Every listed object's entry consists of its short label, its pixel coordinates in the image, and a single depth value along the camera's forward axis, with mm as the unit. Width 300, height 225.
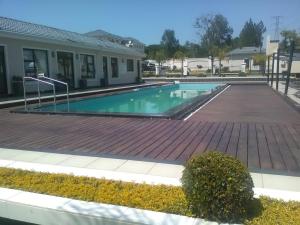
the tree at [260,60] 34103
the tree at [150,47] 65194
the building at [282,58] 23112
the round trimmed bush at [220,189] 2240
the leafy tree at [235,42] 68759
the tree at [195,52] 56264
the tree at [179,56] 34413
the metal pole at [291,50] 8532
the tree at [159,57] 35868
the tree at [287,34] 29345
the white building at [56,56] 11119
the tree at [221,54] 33140
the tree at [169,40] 71373
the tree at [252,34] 72901
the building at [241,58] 41301
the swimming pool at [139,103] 7494
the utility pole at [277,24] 40464
